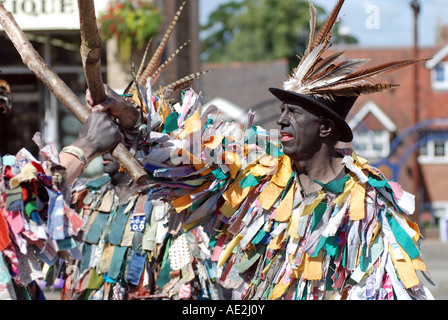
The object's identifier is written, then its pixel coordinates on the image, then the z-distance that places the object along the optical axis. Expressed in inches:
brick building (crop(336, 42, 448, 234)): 987.9
